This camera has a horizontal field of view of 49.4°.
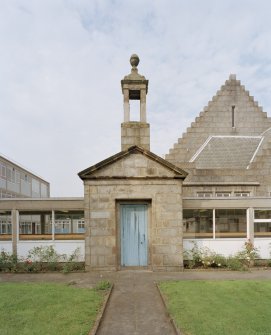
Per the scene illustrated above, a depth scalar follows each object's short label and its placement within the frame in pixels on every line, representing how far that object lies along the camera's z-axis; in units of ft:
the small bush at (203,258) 40.96
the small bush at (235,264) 39.68
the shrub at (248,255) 41.98
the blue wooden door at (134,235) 40.06
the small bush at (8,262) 39.94
